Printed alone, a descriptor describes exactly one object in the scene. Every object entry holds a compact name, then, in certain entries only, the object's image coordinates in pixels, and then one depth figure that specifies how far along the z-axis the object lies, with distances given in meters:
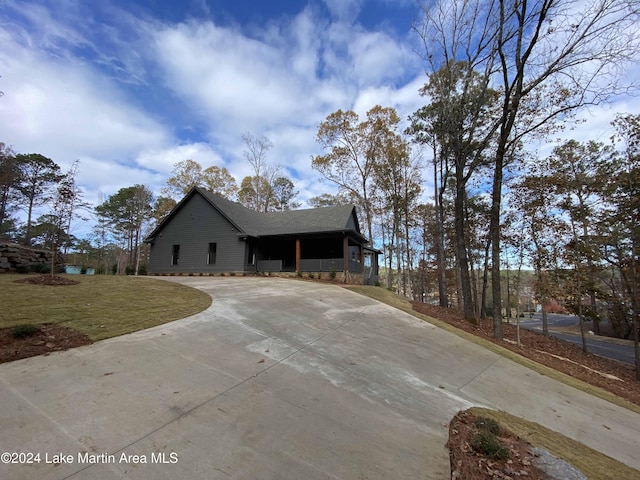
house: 18.17
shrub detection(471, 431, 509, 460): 3.03
